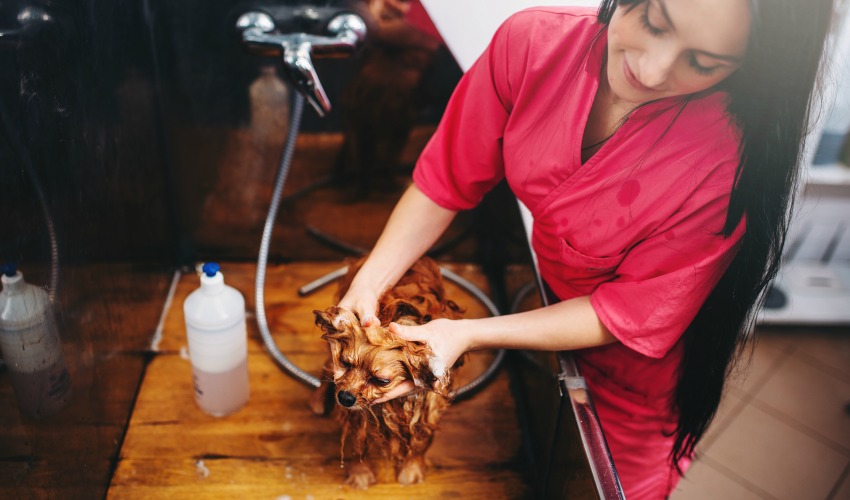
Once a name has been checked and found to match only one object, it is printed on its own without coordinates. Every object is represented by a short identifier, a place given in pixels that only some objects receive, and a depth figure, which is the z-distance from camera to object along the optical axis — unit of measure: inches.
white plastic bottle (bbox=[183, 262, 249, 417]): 50.9
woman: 31.7
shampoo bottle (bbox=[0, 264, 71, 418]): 38.1
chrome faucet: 53.9
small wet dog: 38.2
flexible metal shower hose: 59.6
